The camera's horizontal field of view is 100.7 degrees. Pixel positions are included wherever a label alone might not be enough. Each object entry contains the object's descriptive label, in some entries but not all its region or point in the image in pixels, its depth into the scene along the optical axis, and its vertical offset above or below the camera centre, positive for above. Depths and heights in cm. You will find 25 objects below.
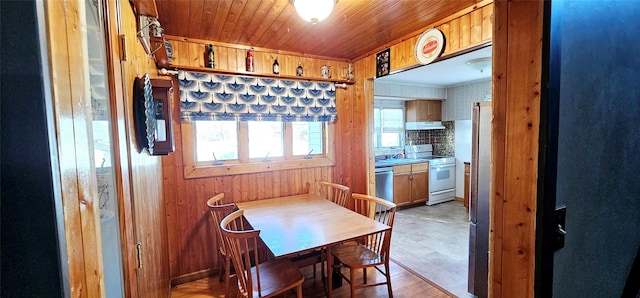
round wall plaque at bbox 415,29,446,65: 219 +73
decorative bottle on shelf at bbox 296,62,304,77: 300 +72
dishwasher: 442 -85
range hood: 539 +12
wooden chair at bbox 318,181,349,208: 281 -69
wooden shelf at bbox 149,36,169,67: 183 +68
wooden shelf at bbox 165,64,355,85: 249 +65
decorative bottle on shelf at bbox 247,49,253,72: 273 +78
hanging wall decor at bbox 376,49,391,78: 276 +74
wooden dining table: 178 -72
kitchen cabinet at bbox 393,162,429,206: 469 -95
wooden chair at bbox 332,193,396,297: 206 -103
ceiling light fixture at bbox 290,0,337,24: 157 +76
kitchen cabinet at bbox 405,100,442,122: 533 +43
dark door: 88 -8
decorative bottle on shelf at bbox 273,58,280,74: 287 +74
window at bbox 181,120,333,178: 268 -11
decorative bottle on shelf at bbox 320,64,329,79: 314 +74
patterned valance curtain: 256 +39
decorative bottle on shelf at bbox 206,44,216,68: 257 +77
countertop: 456 -54
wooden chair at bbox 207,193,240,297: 215 -76
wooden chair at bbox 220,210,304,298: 168 -101
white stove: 503 -91
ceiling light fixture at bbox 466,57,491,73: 321 +82
